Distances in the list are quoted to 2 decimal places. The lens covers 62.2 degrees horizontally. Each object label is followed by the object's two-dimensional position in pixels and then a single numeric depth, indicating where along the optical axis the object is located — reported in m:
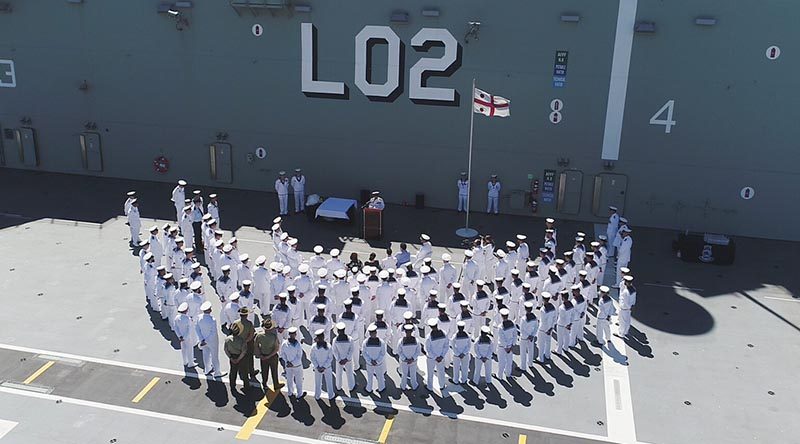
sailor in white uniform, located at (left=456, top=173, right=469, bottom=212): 20.86
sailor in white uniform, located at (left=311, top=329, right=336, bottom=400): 10.84
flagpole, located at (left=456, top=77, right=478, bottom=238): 19.47
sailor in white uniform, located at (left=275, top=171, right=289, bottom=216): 20.52
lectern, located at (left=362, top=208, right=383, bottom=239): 18.59
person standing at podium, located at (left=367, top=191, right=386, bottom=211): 18.67
